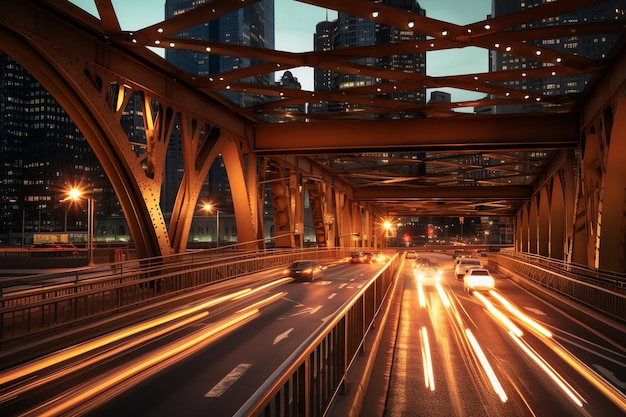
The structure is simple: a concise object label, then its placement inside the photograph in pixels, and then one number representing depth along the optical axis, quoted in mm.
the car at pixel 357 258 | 56300
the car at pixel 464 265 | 39156
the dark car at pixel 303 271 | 32297
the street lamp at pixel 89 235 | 32062
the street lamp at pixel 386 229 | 125500
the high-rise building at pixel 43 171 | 173650
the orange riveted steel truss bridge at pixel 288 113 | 16281
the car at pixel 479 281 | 27719
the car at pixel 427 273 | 39656
